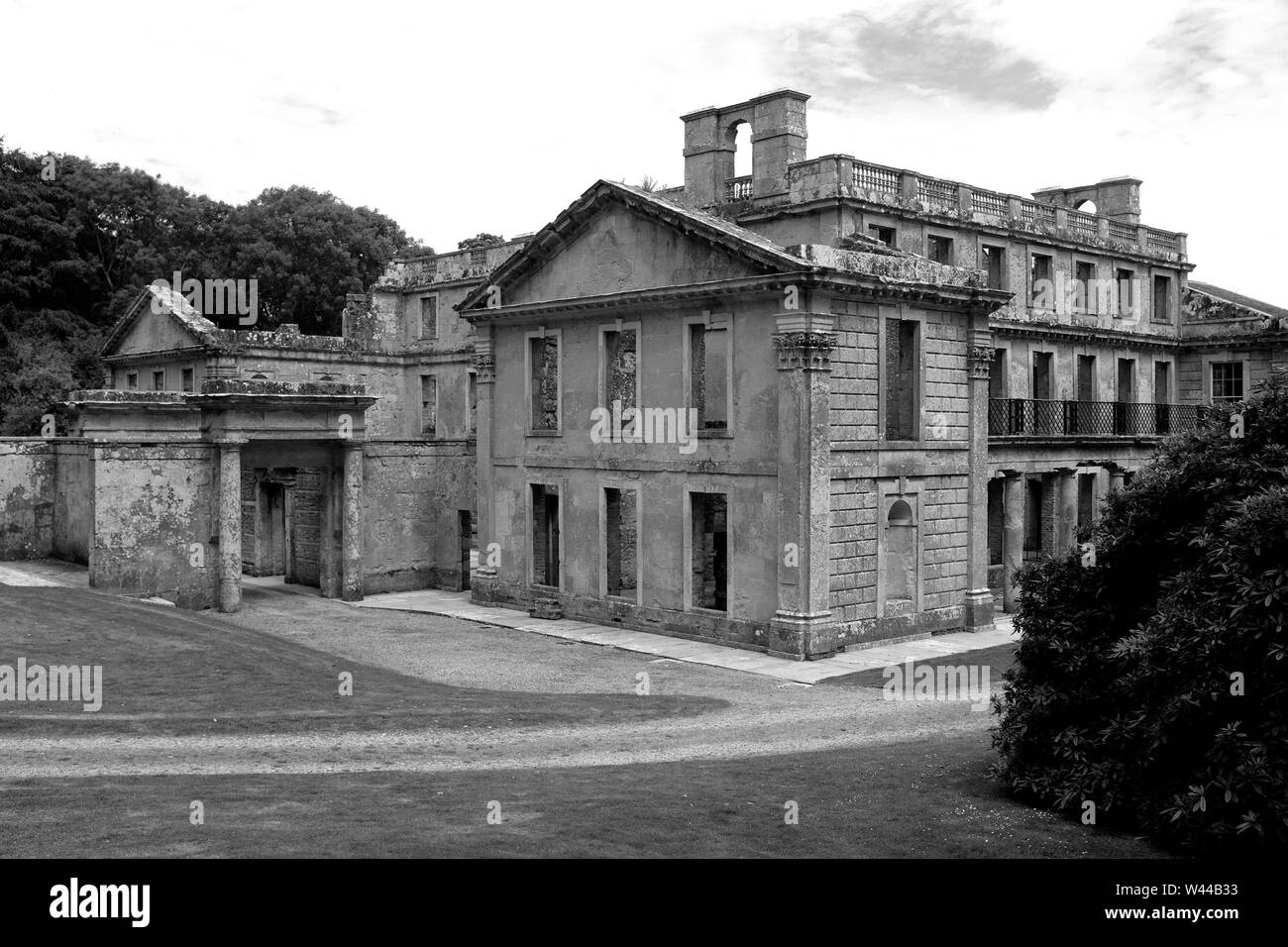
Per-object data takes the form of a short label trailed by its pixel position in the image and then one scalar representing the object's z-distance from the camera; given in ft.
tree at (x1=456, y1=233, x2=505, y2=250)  197.16
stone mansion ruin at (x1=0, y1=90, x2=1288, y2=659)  87.97
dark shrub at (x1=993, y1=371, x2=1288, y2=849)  35.55
